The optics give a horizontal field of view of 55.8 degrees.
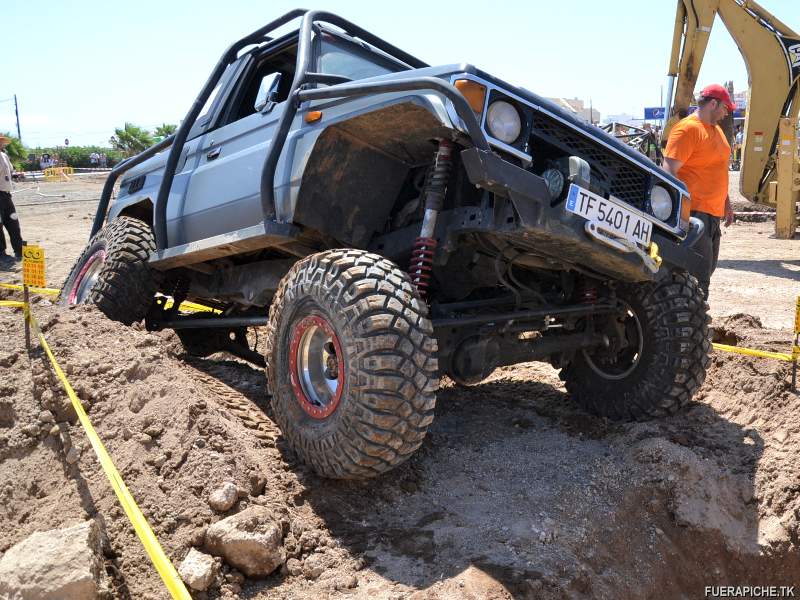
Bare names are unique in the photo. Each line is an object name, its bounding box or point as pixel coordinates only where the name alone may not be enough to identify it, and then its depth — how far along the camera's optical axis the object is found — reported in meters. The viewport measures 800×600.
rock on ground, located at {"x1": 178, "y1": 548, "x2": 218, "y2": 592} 2.64
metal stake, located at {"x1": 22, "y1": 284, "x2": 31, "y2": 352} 4.55
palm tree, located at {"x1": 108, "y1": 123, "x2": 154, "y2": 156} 42.03
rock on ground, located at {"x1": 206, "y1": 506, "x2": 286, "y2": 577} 2.76
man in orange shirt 5.47
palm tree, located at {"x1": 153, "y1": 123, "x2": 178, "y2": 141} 35.67
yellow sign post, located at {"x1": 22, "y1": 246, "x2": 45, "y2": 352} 4.64
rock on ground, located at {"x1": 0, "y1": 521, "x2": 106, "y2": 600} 2.54
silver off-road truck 3.09
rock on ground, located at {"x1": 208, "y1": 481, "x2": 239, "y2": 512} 2.99
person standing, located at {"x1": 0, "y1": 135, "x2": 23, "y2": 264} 10.96
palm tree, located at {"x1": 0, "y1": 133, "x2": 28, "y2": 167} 40.04
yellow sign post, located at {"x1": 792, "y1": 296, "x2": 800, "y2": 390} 4.49
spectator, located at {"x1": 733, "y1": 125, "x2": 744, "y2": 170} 27.54
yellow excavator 10.25
